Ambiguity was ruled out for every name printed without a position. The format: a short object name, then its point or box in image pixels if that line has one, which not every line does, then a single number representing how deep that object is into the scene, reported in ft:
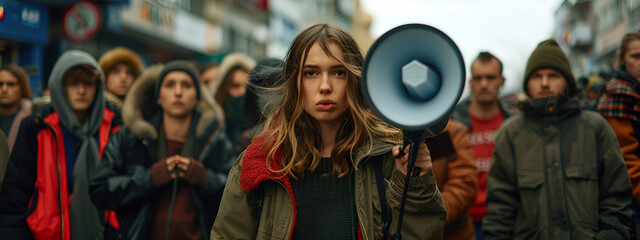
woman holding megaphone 8.13
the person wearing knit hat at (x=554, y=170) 12.32
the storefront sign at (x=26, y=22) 41.72
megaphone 6.55
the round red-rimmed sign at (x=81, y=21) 45.35
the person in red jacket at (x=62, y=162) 14.24
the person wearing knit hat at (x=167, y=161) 14.58
